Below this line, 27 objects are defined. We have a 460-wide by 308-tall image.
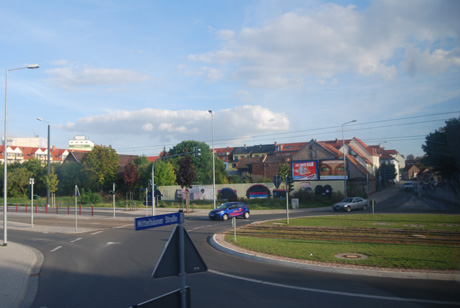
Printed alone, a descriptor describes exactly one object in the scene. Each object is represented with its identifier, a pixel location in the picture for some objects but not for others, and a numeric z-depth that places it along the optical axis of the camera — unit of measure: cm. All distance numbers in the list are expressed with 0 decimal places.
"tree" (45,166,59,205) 4136
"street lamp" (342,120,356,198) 4312
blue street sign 444
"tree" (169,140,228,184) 6019
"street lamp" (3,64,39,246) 1605
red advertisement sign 5250
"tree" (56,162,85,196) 5841
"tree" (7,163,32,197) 5655
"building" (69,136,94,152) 11967
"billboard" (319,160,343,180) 5216
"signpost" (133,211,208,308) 432
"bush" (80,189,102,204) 5066
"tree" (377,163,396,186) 7025
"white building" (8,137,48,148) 11766
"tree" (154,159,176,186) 5369
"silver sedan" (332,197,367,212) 3453
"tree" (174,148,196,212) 3759
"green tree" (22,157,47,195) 6058
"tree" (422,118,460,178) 3127
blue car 2766
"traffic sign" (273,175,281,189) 2511
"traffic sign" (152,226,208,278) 437
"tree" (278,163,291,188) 5884
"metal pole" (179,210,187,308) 442
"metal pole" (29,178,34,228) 2178
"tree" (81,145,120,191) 5434
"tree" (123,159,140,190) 4800
